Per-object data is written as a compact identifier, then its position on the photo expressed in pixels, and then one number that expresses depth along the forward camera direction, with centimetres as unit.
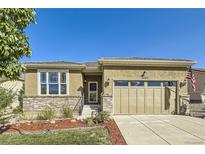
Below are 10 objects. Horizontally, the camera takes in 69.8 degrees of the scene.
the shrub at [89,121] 749
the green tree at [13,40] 429
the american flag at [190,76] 1071
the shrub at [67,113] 925
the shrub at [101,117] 782
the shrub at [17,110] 1136
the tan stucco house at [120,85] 1046
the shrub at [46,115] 880
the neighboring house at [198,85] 1648
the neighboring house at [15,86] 1312
